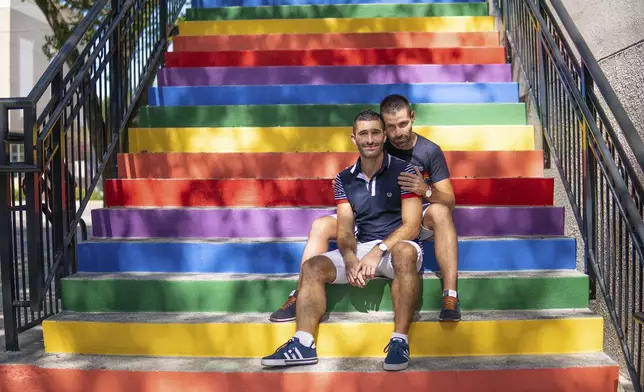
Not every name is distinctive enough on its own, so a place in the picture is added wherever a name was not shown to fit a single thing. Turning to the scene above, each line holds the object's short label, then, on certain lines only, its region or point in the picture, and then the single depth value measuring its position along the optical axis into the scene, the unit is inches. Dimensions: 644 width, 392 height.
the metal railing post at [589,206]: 152.5
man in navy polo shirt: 134.2
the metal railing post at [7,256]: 138.9
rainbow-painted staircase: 136.1
